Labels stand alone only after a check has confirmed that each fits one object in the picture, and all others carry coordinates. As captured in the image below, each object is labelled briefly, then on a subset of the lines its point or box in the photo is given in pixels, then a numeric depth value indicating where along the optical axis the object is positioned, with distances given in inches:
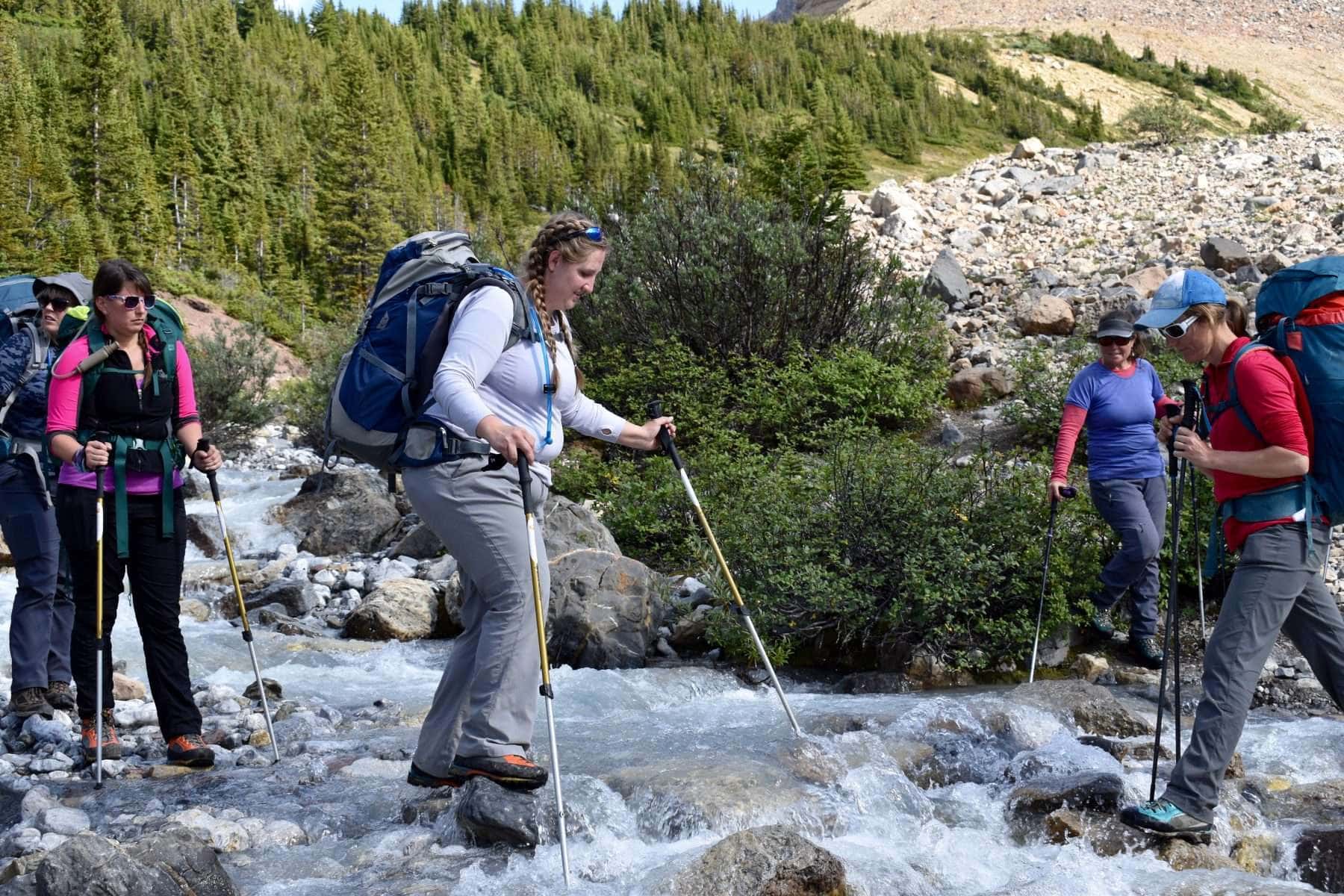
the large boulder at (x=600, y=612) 314.7
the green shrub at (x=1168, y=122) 1149.1
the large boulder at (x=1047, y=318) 601.9
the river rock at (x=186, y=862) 151.6
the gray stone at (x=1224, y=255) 625.3
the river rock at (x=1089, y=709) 230.4
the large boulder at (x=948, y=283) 678.5
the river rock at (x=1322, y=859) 163.9
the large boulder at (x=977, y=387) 536.7
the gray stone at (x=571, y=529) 356.8
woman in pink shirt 195.6
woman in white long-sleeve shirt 154.7
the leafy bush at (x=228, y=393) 781.9
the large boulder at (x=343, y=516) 482.0
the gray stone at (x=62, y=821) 175.6
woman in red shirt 151.9
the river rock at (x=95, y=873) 141.2
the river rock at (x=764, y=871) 153.3
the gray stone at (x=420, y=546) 449.4
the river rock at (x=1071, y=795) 179.9
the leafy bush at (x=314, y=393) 737.6
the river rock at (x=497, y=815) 166.9
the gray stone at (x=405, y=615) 362.6
